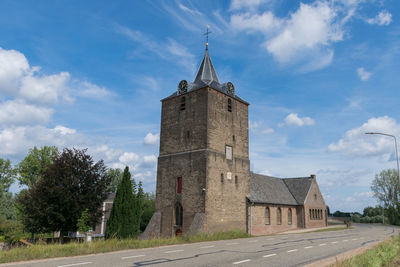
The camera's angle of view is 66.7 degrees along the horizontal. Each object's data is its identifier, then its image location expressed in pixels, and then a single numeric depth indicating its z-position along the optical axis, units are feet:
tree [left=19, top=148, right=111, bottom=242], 70.08
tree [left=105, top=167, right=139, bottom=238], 72.84
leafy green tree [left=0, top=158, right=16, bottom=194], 186.39
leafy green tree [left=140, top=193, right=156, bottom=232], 129.90
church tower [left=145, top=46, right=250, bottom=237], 89.79
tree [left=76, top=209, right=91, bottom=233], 62.85
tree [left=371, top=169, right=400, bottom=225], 206.39
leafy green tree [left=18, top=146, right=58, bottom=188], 181.68
